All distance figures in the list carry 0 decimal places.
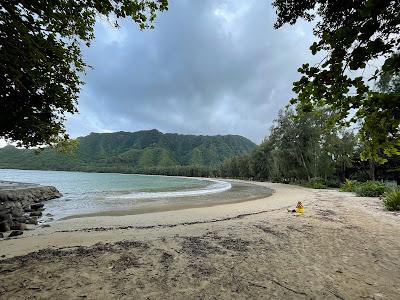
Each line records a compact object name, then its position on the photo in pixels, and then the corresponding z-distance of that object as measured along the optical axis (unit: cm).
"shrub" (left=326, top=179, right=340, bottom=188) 4303
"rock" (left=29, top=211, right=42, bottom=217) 1590
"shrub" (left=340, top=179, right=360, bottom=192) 3131
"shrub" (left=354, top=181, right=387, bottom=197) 2356
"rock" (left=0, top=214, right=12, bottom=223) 1242
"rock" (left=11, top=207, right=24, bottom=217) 1523
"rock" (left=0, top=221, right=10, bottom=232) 1065
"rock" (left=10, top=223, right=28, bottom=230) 1094
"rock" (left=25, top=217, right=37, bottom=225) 1260
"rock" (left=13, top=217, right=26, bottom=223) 1307
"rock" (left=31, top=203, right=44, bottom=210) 1940
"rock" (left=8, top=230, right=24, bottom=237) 966
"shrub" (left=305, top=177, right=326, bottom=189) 4134
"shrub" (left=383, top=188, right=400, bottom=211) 1376
